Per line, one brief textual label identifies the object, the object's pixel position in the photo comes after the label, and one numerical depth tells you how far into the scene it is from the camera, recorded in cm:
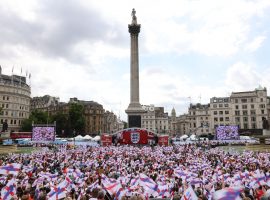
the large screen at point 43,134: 4055
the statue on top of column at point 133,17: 5503
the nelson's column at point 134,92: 5077
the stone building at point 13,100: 8344
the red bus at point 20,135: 5809
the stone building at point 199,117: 10329
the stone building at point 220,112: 9613
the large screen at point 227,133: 4265
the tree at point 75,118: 8285
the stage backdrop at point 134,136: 4781
